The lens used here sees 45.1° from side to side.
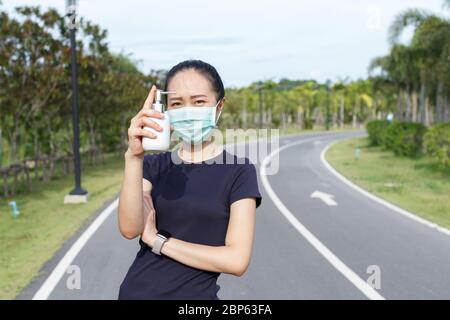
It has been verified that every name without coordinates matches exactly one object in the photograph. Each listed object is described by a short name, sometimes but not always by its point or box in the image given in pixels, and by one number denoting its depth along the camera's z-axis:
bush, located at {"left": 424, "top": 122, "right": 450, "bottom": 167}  18.19
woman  2.28
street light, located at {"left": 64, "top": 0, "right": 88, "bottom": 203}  13.93
